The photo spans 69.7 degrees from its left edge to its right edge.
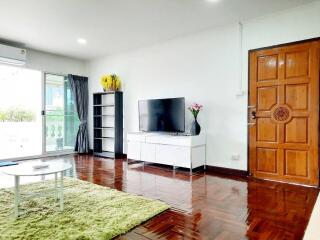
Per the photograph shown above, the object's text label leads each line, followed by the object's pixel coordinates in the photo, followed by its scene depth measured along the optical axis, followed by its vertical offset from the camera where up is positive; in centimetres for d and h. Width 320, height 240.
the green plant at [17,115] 521 +9
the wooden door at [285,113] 314 +9
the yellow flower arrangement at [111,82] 539 +87
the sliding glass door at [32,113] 518 +15
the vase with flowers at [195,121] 400 -4
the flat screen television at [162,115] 423 +8
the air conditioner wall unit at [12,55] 453 +129
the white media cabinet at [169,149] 386 -55
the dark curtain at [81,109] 592 +26
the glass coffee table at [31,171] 211 -52
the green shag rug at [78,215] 180 -89
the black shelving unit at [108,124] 541 -12
